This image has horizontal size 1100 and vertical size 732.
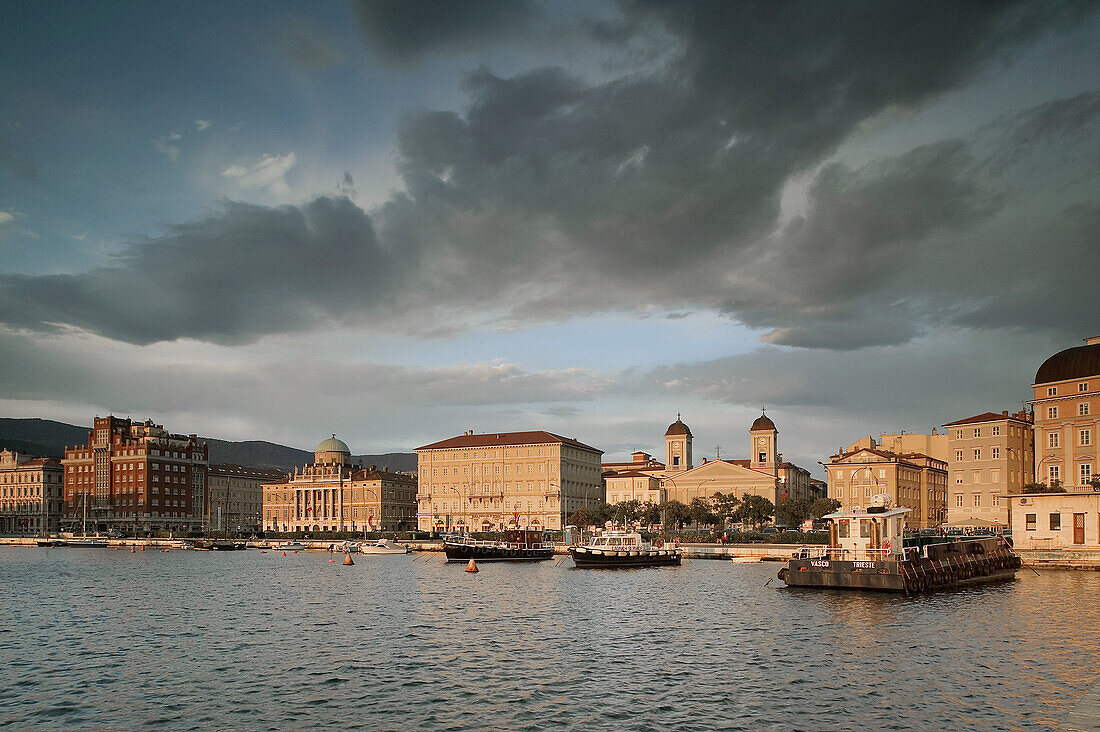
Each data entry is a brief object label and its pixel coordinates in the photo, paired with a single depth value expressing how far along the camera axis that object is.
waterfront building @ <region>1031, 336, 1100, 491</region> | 100.12
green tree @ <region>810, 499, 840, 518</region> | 137.38
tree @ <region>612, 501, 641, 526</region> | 149.50
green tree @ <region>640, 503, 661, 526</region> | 147.25
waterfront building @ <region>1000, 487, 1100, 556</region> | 81.44
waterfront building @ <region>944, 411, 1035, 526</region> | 121.88
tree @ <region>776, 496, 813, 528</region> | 136.12
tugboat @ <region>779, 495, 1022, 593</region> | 58.81
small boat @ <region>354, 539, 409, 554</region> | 134.75
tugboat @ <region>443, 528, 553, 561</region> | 105.25
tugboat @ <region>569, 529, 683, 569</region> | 92.31
